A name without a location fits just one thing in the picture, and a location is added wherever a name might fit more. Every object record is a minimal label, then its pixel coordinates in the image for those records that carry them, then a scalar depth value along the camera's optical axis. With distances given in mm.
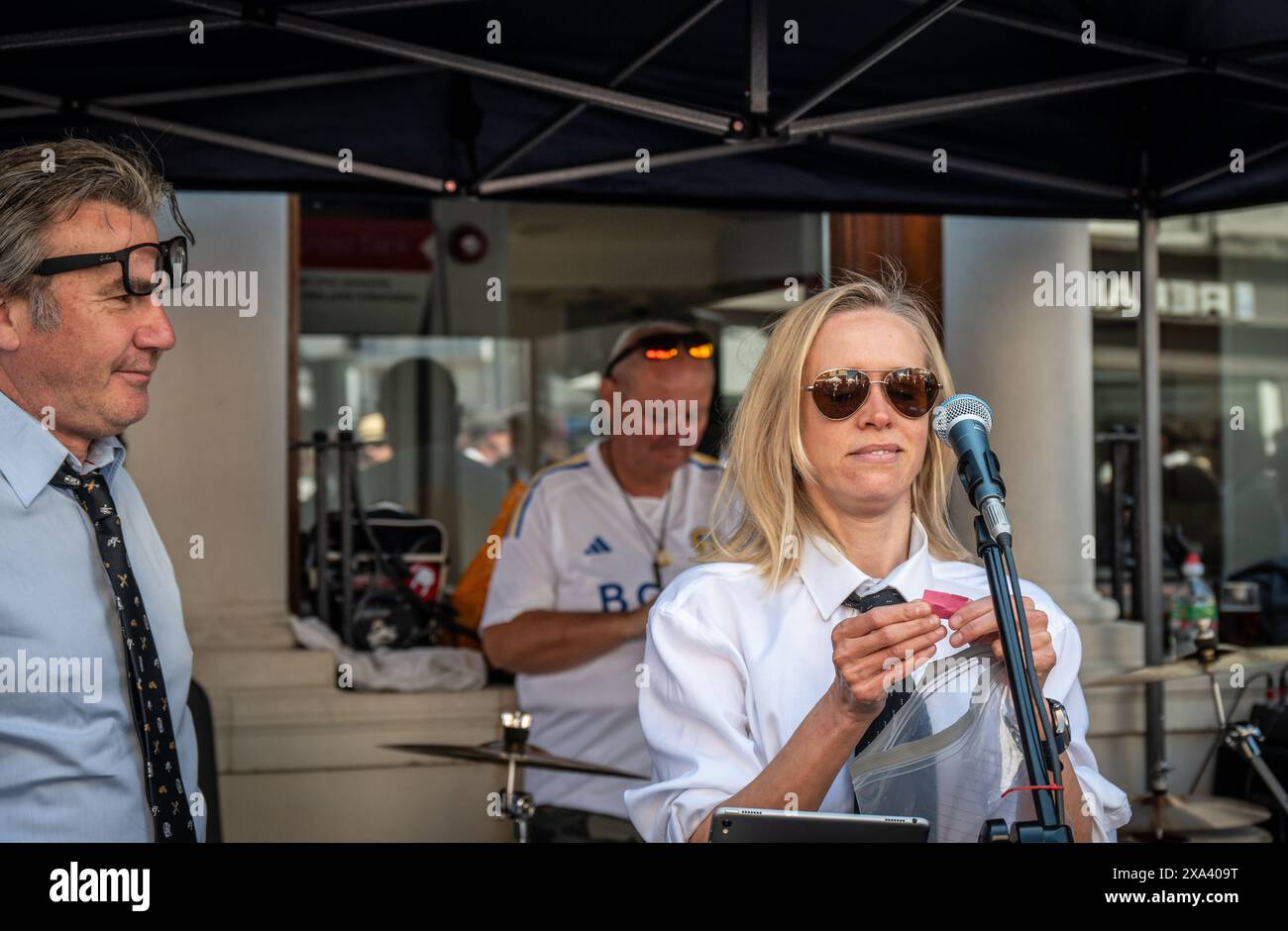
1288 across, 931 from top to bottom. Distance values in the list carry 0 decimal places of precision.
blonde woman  2162
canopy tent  3297
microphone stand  1533
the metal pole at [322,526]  5500
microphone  1670
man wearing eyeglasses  2146
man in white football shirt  4242
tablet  1616
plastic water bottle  5129
